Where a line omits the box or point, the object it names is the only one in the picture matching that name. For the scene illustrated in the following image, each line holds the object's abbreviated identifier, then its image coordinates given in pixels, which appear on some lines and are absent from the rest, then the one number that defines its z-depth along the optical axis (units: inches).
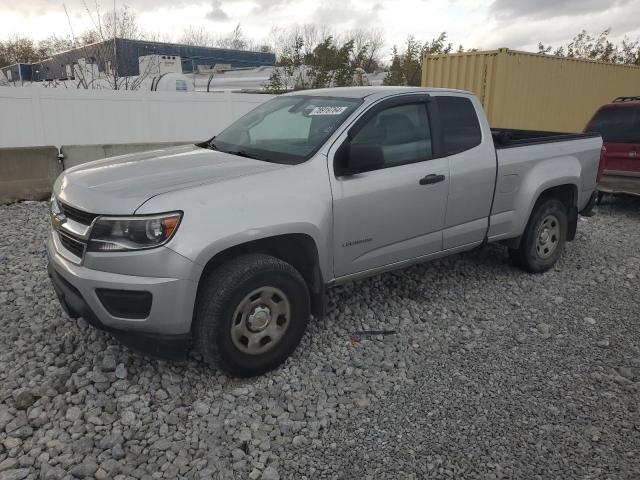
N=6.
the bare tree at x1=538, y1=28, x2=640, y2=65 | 994.1
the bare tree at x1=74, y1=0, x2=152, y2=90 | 540.7
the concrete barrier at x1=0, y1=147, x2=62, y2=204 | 282.7
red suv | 295.1
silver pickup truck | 109.6
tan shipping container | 431.2
